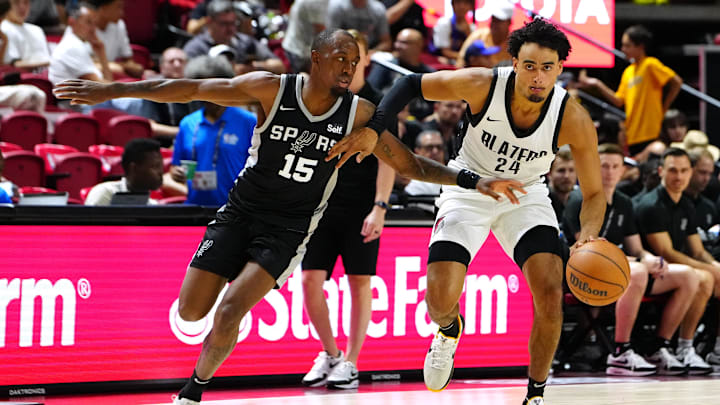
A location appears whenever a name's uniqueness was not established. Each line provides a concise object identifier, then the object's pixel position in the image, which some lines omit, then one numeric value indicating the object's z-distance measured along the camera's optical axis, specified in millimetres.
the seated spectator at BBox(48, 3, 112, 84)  19969
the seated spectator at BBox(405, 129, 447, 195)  16734
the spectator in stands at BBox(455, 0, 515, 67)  22594
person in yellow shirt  24656
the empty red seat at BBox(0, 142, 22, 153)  17203
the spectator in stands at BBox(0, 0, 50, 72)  21031
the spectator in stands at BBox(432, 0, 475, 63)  25969
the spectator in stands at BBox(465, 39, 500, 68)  21562
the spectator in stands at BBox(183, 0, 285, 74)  22344
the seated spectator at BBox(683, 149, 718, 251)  18781
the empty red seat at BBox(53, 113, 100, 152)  18937
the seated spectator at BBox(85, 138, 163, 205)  15281
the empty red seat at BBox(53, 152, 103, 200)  17172
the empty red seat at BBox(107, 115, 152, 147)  19000
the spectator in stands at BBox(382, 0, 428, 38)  25734
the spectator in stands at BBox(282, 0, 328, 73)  22391
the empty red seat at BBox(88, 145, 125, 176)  18328
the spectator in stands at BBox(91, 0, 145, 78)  21594
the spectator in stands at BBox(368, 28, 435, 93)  21969
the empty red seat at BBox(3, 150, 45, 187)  16219
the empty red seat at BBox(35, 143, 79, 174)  17656
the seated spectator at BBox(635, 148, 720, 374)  16953
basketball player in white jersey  10477
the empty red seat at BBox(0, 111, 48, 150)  18047
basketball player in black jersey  10258
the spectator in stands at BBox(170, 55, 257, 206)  14164
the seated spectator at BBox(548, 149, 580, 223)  16828
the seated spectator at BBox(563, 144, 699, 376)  16109
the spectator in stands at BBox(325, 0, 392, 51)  21812
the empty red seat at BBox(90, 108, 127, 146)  19875
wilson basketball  10312
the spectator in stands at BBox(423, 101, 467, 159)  19391
